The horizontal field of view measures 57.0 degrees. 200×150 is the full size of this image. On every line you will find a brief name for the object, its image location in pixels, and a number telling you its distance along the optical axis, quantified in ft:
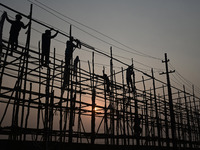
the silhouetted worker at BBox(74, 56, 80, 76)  37.98
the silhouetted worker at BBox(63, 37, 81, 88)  29.34
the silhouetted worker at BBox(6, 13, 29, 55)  23.43
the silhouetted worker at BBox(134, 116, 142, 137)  41.43
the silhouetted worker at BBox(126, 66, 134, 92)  44.36
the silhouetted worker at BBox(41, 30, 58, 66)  26.86
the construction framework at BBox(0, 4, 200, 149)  22.00
